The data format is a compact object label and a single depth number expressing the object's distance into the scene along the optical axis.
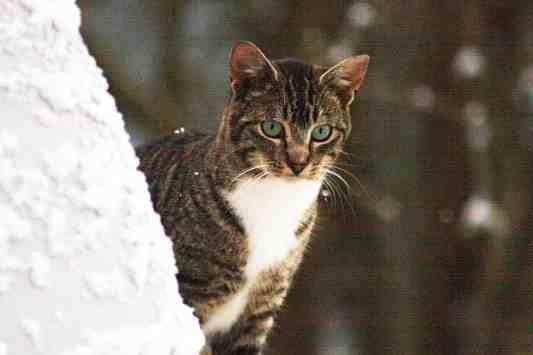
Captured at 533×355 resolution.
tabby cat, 6.86
